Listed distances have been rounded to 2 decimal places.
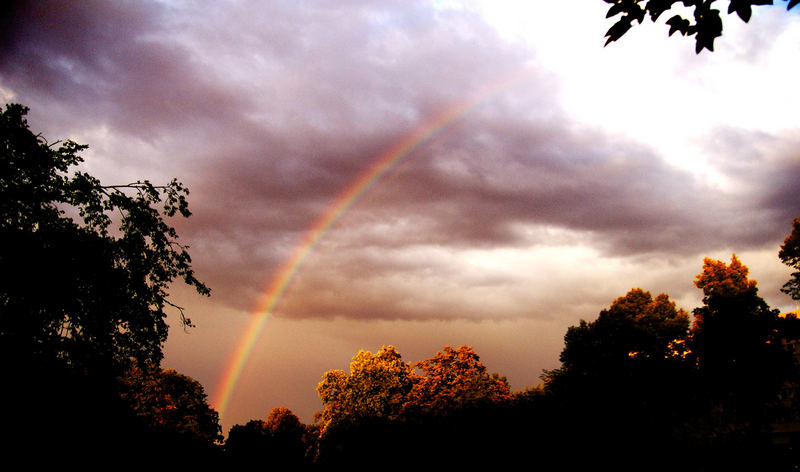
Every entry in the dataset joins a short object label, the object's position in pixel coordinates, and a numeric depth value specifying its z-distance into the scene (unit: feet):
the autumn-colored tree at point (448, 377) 192.34
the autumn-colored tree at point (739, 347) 123.13
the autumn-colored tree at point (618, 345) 154.92
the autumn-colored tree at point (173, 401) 170.81
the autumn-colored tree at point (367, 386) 214.07
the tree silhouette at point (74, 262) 59.62
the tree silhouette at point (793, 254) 135.64
